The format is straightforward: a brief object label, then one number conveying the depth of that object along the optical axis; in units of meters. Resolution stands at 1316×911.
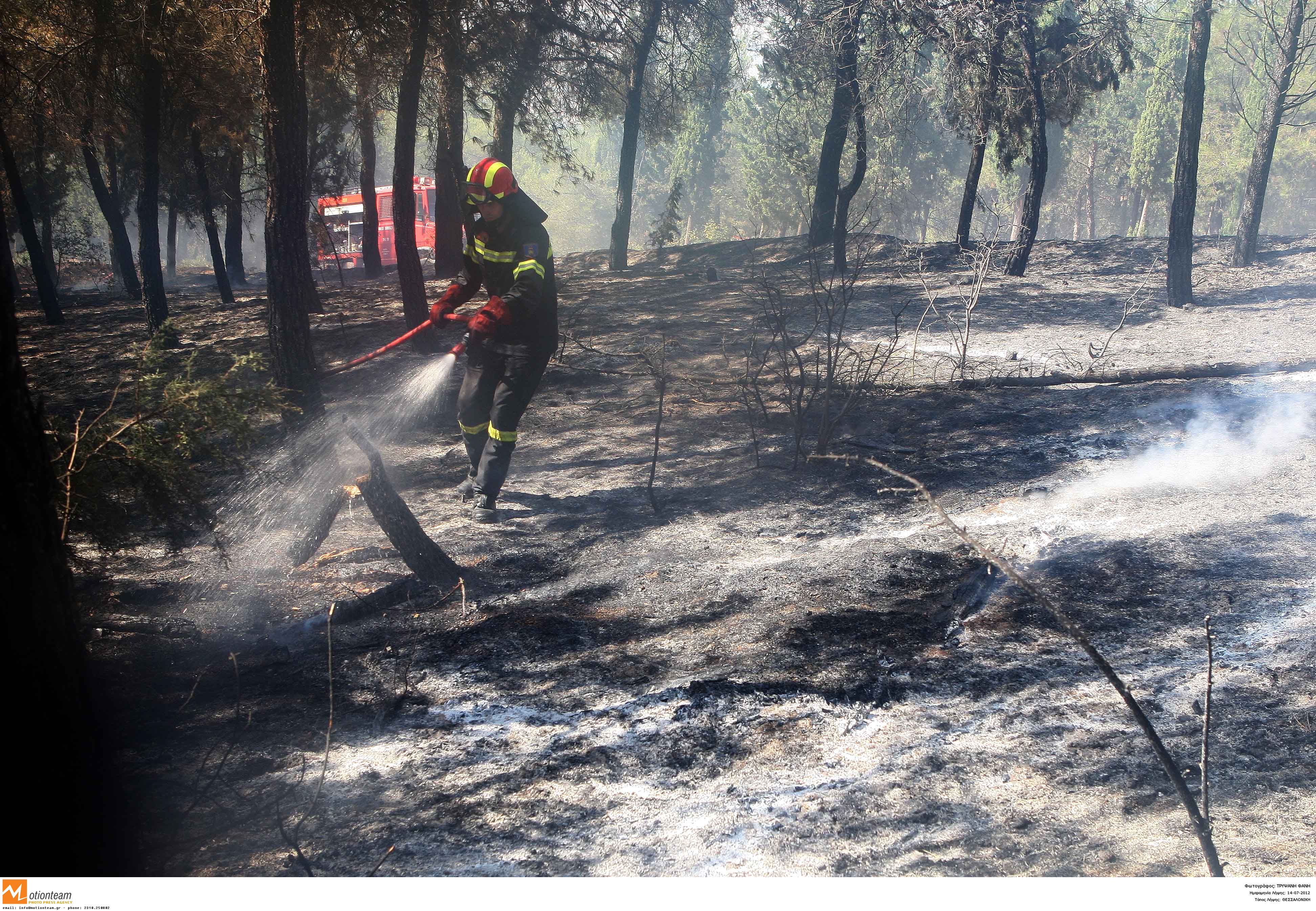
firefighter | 5.46
